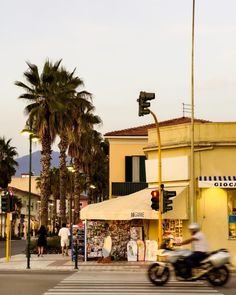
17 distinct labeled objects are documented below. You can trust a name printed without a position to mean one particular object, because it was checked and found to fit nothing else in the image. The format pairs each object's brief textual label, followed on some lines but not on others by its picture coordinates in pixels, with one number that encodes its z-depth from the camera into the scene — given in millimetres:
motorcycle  18219
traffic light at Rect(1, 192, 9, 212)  30375
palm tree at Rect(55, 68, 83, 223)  45562
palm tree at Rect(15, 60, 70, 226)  44500
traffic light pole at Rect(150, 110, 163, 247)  27141
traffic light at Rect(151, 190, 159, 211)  27105
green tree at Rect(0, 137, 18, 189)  89188
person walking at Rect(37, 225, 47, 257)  36206
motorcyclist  18375
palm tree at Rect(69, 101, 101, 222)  53875
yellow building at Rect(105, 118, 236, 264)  29453
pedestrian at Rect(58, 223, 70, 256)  35969
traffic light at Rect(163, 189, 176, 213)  27109
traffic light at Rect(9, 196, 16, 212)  30562
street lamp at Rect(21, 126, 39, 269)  30512
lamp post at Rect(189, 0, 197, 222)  29359
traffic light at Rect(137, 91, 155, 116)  25672
